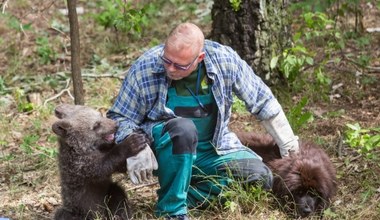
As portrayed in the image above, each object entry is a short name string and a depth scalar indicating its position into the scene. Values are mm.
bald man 9095
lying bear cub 9764
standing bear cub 9074
